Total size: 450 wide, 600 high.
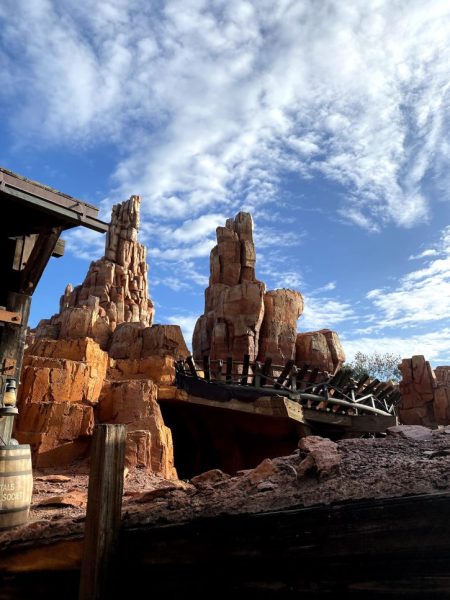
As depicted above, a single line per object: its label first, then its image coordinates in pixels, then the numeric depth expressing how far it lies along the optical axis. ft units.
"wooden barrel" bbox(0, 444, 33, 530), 16.20
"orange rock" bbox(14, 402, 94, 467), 43.47
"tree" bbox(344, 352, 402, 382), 171.12
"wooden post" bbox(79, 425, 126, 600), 11.68
